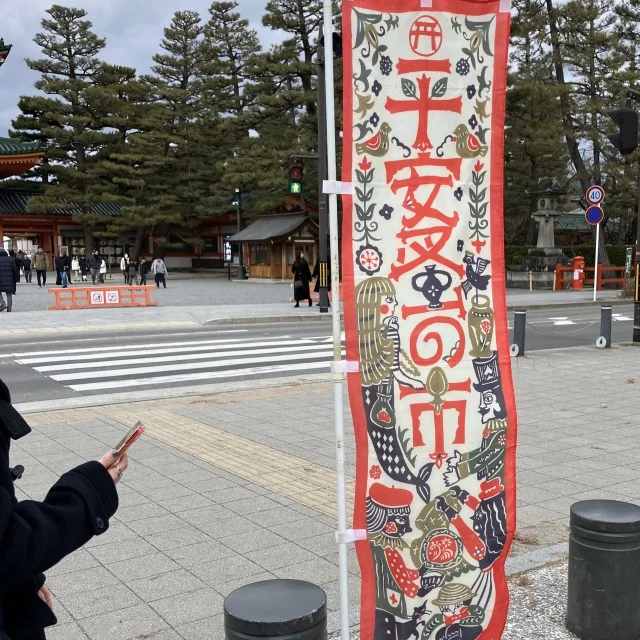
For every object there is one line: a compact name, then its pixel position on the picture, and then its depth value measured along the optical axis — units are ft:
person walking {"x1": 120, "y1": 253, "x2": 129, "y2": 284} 121.19
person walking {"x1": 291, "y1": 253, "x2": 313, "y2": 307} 75.00
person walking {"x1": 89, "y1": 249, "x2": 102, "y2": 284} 124.06
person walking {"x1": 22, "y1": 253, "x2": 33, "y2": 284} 126.14
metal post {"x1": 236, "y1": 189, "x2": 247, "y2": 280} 140.00
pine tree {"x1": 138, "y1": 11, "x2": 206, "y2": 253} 147.02
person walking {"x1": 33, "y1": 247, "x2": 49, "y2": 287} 108.47
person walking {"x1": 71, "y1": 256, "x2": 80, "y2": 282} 135.77
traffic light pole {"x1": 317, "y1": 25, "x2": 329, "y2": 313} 62.82
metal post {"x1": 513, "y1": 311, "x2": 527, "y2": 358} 40.60
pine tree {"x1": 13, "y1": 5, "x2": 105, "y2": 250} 143.95
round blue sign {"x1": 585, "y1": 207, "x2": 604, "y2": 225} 65.90
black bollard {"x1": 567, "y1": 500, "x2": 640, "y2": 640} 11.03
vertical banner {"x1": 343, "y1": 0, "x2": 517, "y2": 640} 9.32
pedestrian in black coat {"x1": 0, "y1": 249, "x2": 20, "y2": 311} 68.64
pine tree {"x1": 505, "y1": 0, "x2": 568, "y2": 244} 115.55
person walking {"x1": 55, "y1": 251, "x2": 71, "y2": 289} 109.09
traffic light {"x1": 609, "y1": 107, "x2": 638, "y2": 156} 39.24
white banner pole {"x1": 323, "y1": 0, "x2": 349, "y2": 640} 9.13
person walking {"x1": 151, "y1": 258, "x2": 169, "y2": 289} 113.78
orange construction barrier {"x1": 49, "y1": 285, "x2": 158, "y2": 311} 75.42
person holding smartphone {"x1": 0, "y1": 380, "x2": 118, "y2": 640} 5.72
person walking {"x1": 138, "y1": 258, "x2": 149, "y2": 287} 119.31
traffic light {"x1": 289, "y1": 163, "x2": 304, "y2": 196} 68.49
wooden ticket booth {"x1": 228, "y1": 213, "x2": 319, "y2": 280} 126.31
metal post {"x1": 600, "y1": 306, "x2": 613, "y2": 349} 44.50
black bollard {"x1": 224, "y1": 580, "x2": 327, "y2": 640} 7.93
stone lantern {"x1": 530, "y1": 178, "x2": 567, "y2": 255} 107.65
